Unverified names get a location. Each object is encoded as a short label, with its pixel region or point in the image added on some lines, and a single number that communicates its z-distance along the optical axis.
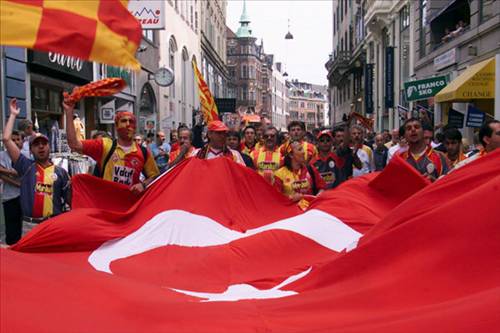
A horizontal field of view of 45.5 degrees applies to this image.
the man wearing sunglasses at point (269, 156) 8.66
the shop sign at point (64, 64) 14.96
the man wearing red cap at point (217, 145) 7.27
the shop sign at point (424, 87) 18.51
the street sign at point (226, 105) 32.28
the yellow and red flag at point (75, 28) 2.19
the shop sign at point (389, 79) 28.95
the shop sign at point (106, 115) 21.59
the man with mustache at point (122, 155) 6.45
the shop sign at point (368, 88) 35.25
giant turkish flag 2.78
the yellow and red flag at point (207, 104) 9.86
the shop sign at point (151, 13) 16.48
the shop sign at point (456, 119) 15.28
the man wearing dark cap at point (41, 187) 6.34
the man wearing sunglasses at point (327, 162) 7.90
